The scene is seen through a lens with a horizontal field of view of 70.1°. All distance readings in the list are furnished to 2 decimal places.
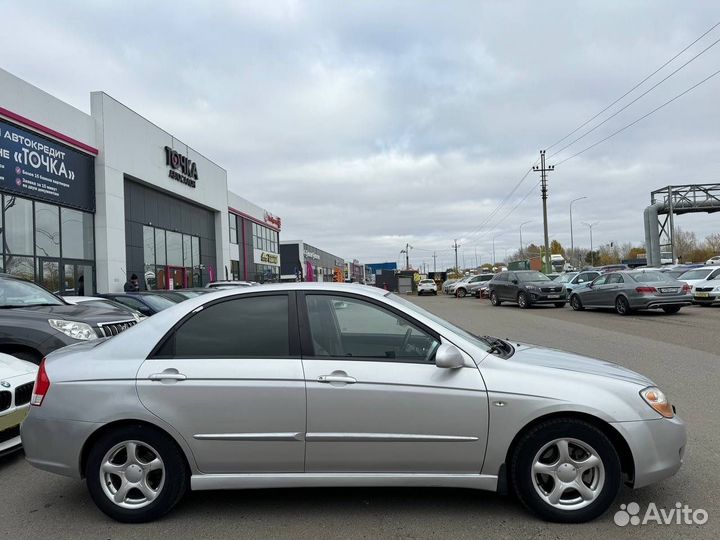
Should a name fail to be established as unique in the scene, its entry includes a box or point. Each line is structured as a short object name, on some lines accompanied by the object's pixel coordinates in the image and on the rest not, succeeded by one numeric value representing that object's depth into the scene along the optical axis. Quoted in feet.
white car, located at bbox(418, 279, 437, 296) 157.17
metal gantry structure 131.75
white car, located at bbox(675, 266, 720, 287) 63.86
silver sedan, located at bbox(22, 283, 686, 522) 10.46
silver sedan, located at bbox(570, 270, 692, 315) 53.52
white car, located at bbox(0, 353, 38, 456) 14.05
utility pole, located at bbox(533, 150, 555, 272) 146.94
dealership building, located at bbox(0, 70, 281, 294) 58.70
